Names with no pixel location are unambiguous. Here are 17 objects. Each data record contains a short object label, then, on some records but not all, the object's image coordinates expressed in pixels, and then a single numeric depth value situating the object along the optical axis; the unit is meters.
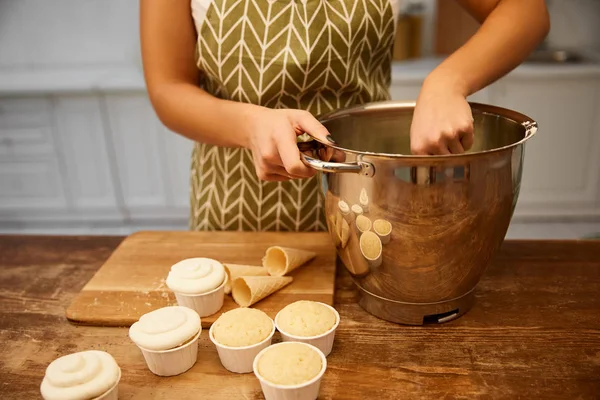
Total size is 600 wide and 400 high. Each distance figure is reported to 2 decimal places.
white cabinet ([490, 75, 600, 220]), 2.55
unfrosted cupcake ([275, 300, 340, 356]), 0.77
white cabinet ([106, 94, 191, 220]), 2.75
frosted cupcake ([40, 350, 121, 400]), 0.68
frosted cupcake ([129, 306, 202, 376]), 0.74
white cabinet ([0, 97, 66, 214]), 2.79
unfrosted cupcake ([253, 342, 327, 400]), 0.68
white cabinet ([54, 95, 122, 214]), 2.76
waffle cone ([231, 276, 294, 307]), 0.90
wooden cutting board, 0.91
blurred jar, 2.84
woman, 0.95
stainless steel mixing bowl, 0.69
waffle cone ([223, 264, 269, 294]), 0.94
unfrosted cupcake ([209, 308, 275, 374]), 0.75
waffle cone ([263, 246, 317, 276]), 0.97
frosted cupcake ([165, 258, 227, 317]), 0.87
